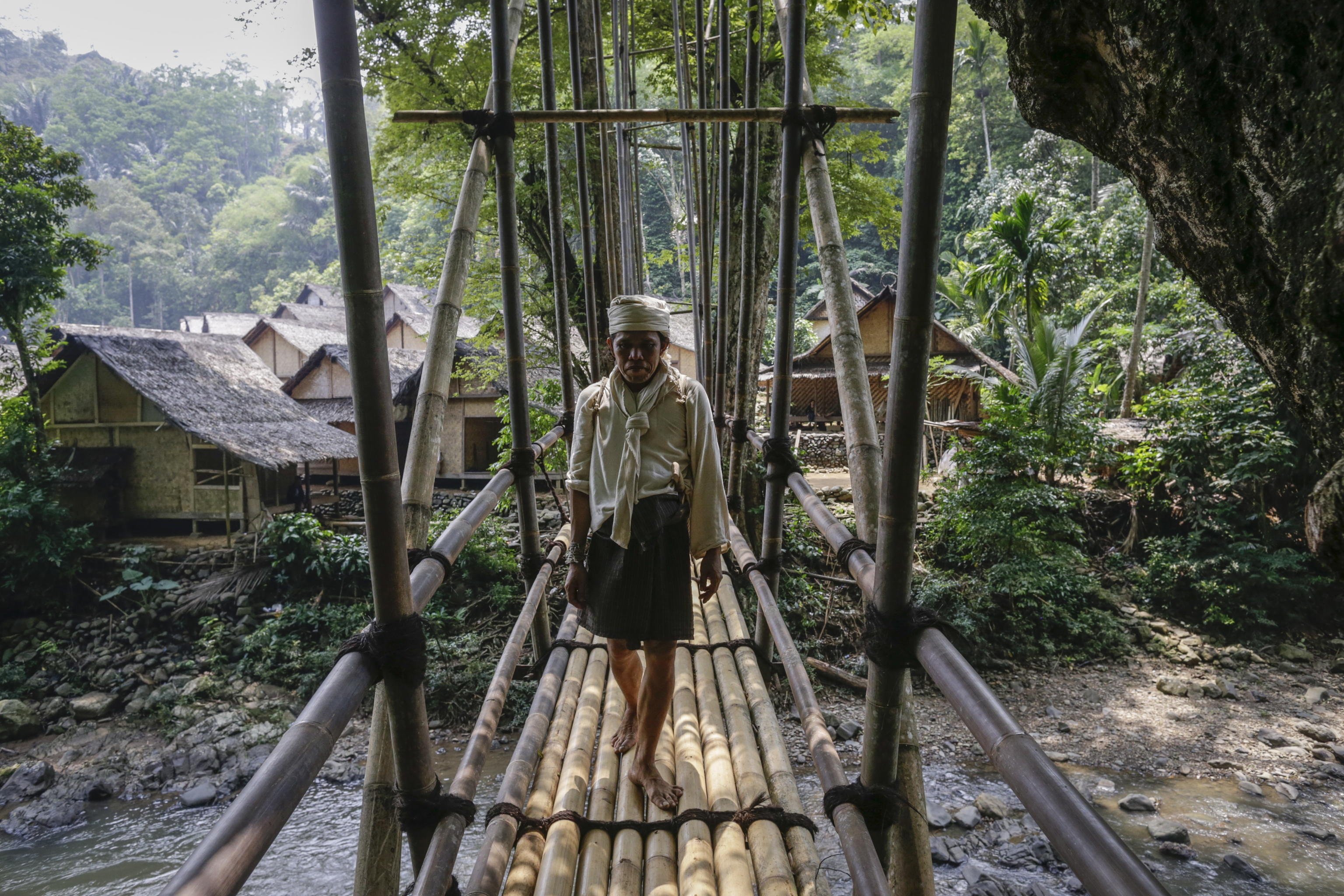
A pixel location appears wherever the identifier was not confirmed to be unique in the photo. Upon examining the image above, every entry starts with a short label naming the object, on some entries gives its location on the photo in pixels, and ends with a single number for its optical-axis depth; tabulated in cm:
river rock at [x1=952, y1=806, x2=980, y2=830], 446
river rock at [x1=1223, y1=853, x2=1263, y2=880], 397
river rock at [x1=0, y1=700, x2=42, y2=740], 636
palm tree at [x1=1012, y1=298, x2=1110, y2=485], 752
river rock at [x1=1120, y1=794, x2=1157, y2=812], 454
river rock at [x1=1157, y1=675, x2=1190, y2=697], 592
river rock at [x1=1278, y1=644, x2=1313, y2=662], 625
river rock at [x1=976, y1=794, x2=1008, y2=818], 456
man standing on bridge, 177
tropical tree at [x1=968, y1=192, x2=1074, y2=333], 993
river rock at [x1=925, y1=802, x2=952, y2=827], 447
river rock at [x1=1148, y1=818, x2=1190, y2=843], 423
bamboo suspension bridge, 104
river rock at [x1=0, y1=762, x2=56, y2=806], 561
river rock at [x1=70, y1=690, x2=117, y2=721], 659
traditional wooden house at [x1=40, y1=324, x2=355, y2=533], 919
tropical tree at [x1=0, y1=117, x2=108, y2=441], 833
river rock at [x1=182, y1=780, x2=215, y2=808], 546
